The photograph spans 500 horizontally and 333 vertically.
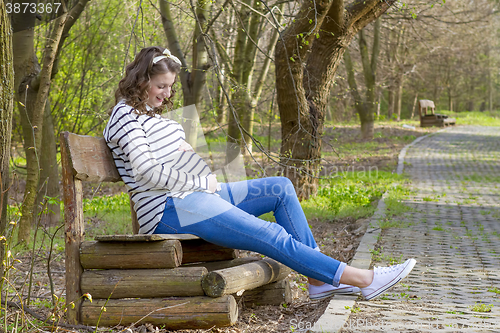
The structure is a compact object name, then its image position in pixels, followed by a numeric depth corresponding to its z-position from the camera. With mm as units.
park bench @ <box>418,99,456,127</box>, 25000
